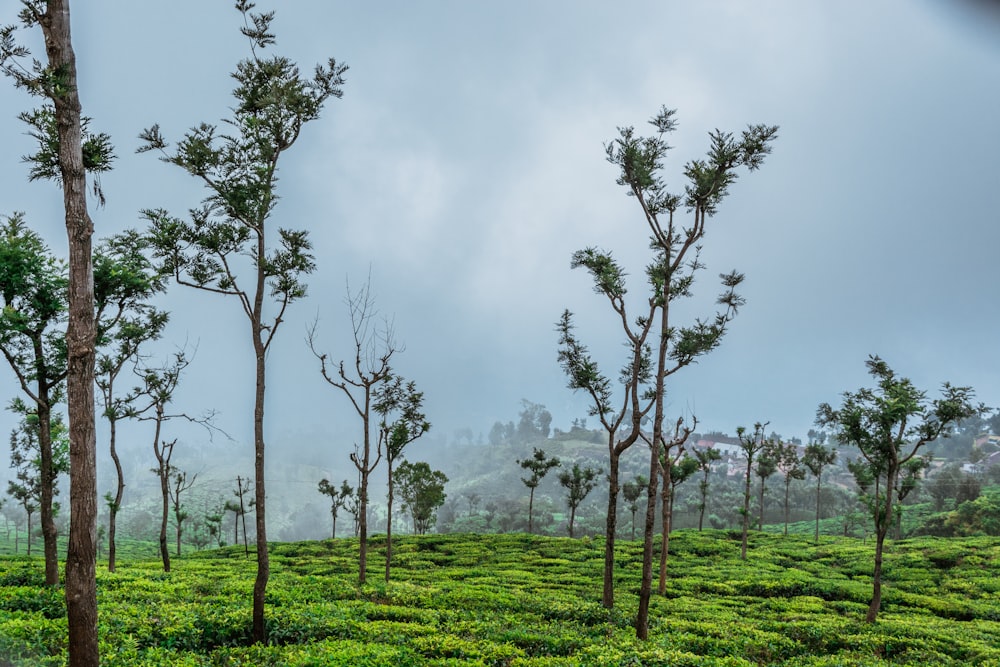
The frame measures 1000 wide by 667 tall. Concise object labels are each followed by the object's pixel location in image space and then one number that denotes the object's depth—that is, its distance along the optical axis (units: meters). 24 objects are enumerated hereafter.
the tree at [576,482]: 51.56
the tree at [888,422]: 19.05
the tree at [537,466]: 52.81
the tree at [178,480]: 29.53
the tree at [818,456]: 51.31
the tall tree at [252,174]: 11.86
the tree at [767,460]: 50.47
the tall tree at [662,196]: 14.95
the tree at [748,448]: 35.43
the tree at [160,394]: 24.00
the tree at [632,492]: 55.00
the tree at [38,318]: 14.81
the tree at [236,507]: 46.53
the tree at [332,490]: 53.71
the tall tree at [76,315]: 7.18
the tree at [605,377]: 16.23
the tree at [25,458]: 37.09
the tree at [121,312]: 14.44
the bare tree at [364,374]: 20.69
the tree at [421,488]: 49.34
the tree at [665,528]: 23.42
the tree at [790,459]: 56.88
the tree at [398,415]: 24.80
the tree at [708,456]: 44.57
